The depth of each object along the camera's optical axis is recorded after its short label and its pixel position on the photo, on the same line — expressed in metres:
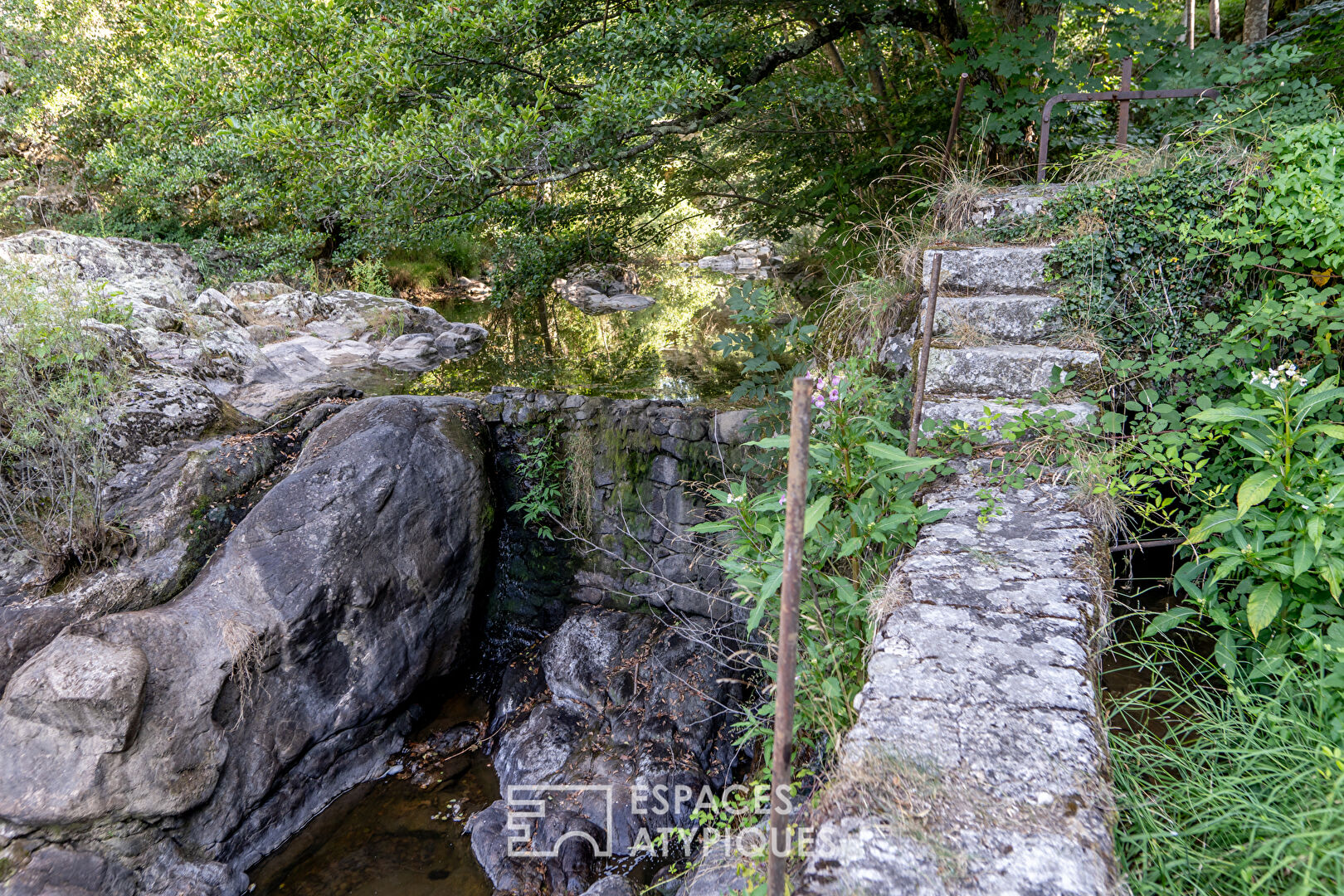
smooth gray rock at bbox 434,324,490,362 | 9.10
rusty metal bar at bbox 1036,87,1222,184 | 4.03
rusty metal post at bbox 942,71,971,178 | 5.01
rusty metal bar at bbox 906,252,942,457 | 2.83
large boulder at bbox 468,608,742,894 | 3.99
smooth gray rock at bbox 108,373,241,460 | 5.18
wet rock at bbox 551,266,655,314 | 12.80
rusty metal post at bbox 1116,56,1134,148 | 4.07
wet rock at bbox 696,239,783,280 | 17.55
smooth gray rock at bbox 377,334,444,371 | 8.58
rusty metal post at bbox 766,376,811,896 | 1.44
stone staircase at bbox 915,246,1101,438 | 3.15
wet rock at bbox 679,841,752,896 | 2.62
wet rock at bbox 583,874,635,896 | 3.61
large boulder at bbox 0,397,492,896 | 3.68
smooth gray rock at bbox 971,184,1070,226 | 3.95
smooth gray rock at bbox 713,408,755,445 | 5.08
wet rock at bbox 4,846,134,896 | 3.48
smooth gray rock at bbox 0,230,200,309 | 8.03
